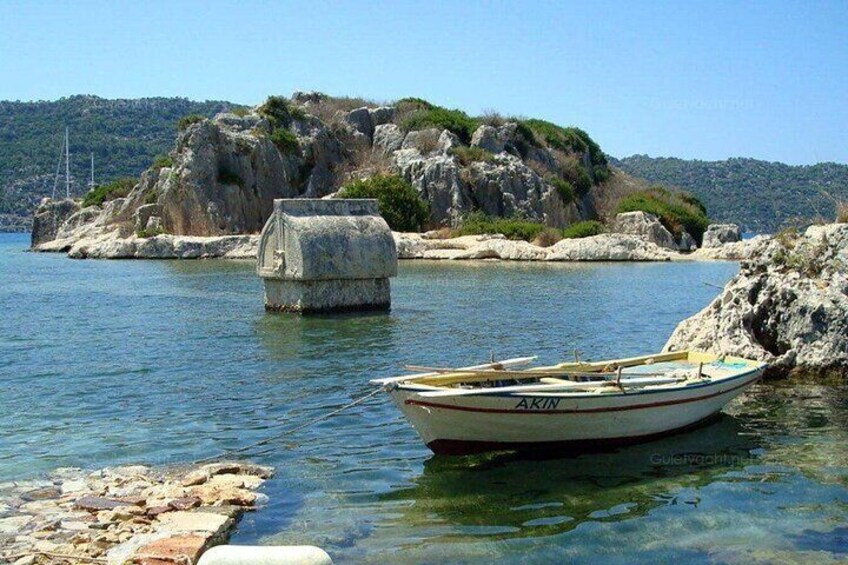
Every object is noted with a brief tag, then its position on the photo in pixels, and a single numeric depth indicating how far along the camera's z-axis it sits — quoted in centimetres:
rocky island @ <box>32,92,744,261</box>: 6122
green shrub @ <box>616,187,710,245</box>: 7325
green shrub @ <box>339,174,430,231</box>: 6588
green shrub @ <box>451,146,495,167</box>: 7369
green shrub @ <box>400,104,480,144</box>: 7862
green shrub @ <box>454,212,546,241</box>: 6269
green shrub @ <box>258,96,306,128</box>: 7662
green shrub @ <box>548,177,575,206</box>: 7631
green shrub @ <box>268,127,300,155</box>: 7350
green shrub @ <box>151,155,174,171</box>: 7599
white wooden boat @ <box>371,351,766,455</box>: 1158
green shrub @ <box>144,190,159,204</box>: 7225
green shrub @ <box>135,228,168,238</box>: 6550
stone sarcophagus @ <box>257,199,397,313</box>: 2611
